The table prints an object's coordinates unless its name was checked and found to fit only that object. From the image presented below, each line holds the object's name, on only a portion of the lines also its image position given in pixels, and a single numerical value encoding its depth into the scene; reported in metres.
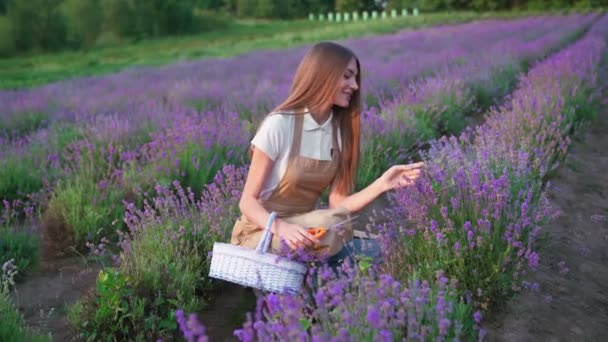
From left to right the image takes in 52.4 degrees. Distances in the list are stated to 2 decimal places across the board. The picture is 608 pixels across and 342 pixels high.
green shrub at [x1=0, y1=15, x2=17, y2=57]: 23.52
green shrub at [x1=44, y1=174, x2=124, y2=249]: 3.75
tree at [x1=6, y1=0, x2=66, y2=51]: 24.91
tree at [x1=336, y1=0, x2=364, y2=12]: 54.50
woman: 2.47
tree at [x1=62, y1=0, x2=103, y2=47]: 28.97
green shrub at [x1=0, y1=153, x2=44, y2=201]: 4.51
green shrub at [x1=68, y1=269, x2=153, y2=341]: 2.59
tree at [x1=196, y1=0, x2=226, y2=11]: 57.91
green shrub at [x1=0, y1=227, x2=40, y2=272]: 3.36
